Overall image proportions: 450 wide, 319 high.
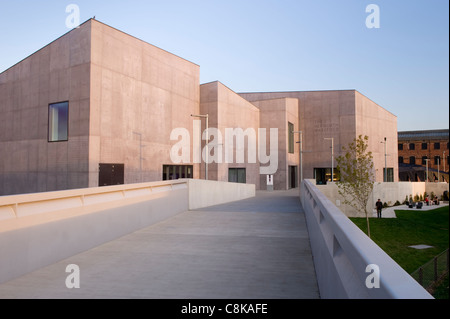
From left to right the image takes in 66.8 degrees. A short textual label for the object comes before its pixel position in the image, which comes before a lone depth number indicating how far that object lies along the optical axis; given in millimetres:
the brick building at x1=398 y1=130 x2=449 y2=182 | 93562
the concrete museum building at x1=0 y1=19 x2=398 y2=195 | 24469
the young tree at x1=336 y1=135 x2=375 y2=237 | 28672
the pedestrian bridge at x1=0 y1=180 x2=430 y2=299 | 4347
